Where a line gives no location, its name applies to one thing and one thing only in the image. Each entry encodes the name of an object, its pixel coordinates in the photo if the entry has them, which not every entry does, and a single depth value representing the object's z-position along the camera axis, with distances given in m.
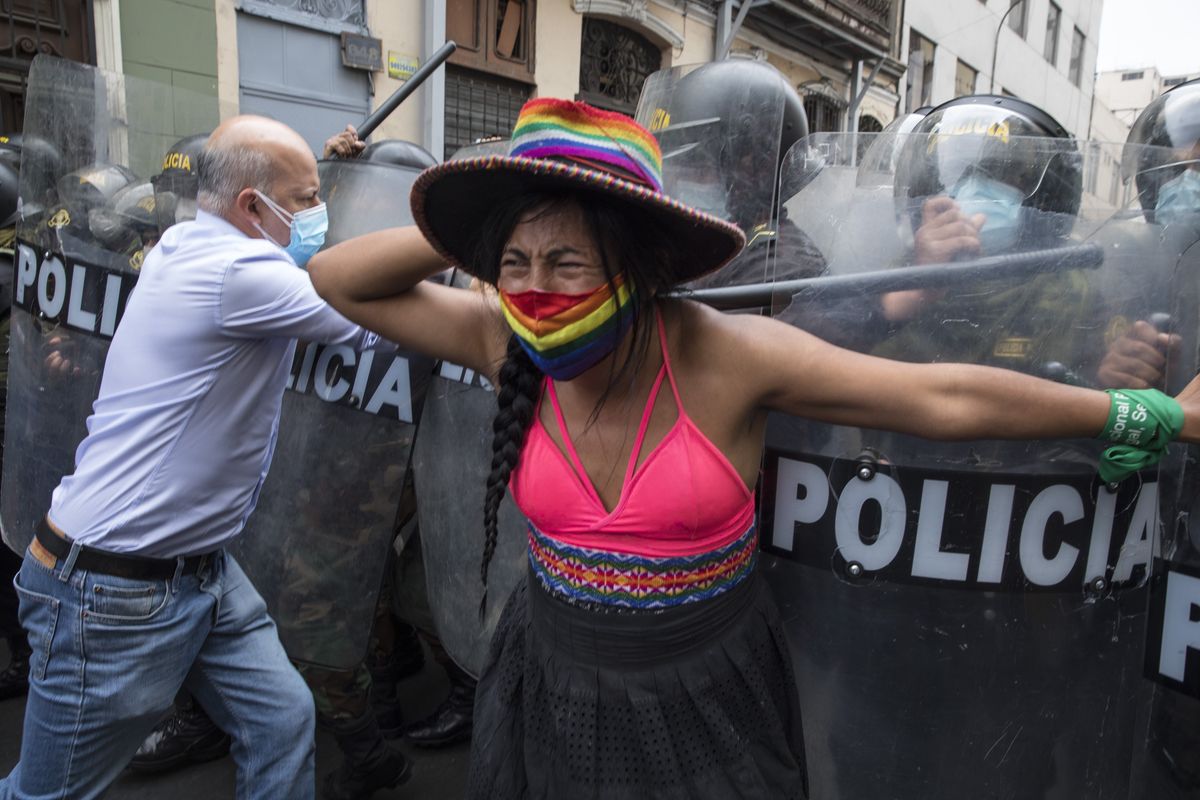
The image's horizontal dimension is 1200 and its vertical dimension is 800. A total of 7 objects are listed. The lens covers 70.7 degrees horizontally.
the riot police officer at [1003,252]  1.27
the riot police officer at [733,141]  2.27
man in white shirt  1.85
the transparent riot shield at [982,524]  1.28
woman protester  1.21
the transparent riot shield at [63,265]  2.67
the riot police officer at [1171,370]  1.26
